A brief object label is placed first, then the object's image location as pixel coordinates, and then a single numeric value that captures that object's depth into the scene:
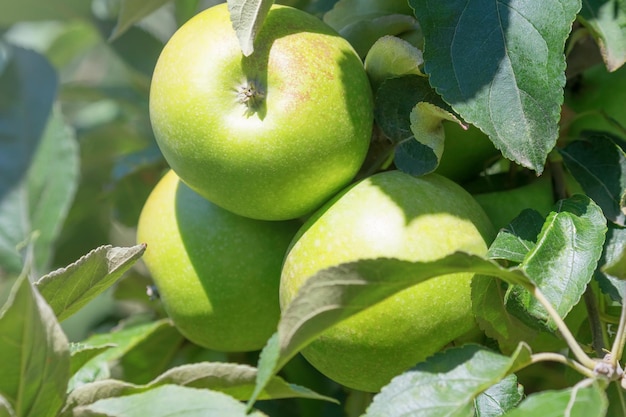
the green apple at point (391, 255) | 0.67
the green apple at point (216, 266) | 0.72
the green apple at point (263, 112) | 0.68
